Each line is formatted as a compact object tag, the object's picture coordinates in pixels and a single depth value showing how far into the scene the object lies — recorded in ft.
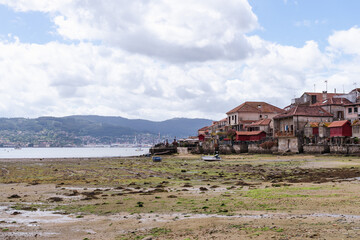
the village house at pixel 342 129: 232.94
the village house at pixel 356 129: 229.86
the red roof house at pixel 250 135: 318.65
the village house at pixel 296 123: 256.66
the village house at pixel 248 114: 367.45
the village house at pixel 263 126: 322.71
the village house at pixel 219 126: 417.84
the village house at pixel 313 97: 328.90
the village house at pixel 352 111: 268.11
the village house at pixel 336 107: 286.54
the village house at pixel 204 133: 453.58
